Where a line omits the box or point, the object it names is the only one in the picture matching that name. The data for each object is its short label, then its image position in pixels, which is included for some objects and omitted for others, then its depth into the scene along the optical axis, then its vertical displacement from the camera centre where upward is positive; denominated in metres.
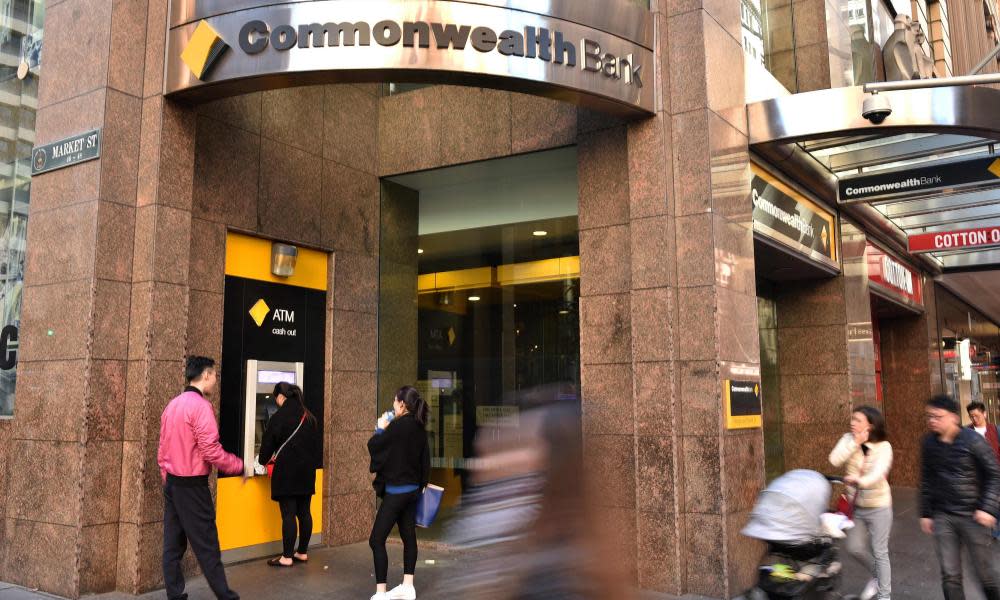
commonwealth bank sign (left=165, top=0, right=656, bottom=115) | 6.46 +2.86
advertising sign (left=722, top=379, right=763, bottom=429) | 6.93 -0.19
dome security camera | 7.47 +2.60
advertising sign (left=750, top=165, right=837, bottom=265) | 8.38 +1.93
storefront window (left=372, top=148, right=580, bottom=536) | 8.52 +1.07
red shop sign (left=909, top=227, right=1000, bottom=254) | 11.88 +2.21
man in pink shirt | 5.59 -0.64
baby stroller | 4.55 -0.89
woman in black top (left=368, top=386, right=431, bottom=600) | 6.22 -0.65
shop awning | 7.81 +2.66
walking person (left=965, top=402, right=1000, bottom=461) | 9.51 -0.50
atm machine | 7.92 -0.13
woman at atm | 7.62 -0.65
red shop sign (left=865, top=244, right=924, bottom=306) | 12.01 +1.81
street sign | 6.85 +2.13
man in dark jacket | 5.32 -0.79
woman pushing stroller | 6.08 -0.80
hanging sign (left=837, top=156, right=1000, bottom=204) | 9.30 +2.48
